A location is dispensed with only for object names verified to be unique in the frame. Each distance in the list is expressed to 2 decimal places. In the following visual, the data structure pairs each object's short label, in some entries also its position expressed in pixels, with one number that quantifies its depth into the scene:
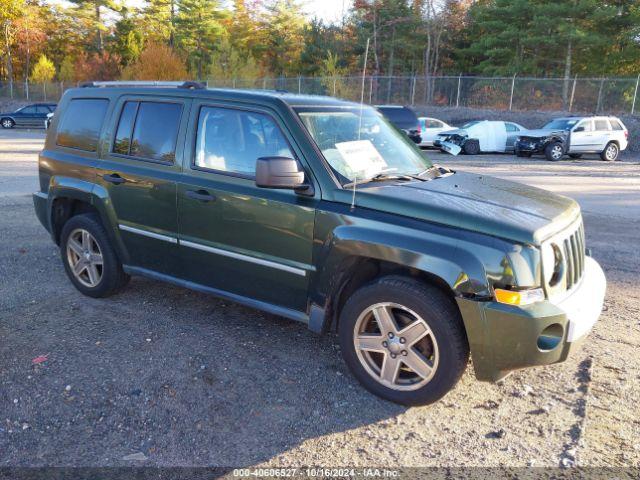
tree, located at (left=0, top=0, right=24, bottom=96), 51.12
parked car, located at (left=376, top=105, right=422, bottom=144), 19.96
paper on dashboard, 3.87
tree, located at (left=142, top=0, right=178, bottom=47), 53.00
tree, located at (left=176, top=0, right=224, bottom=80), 51.12
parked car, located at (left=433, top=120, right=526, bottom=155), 21.89
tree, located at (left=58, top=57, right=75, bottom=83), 51.22
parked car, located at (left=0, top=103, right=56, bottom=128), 32.75
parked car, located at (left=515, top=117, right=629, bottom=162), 20.86
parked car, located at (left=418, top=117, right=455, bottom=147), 22.67
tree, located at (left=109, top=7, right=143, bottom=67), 49.84
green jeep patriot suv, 3.12
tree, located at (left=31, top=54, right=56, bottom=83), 50.34
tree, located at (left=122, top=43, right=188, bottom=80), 44.06
